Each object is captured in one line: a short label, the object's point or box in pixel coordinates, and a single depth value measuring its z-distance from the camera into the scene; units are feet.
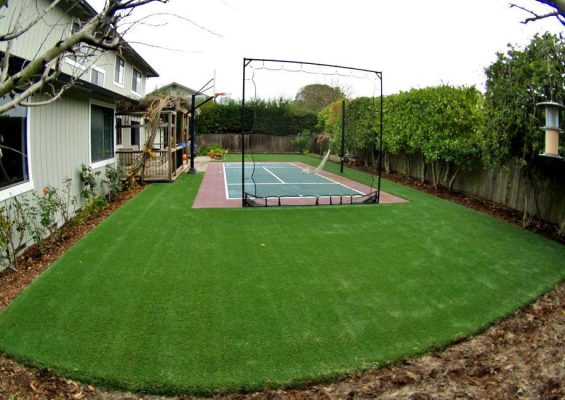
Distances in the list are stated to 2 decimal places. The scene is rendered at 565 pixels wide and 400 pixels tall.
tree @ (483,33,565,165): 24.76
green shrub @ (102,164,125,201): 37.73
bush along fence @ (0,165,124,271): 19.26
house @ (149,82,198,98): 124.22
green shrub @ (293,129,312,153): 97.91
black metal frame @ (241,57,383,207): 31.89
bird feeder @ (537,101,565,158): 12.02
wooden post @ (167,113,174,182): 48.49
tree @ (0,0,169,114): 7.18
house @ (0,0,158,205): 21.29
